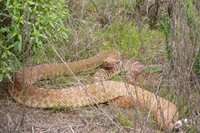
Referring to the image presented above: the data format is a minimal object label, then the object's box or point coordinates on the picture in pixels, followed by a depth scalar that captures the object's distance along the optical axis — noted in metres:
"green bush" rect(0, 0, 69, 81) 4.52
